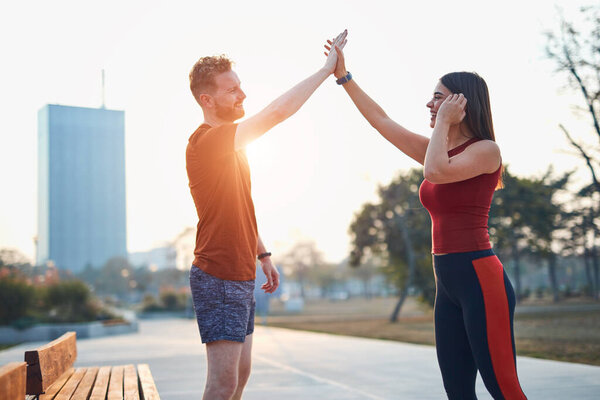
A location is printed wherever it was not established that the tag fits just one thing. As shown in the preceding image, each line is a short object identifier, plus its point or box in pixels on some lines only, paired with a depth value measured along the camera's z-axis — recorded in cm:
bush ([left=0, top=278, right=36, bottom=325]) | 1962
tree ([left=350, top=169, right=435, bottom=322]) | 2697
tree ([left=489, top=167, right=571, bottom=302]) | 2995
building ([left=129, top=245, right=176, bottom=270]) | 8719
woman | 266
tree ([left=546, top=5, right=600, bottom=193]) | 1383
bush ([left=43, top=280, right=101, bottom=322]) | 2155
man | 264
